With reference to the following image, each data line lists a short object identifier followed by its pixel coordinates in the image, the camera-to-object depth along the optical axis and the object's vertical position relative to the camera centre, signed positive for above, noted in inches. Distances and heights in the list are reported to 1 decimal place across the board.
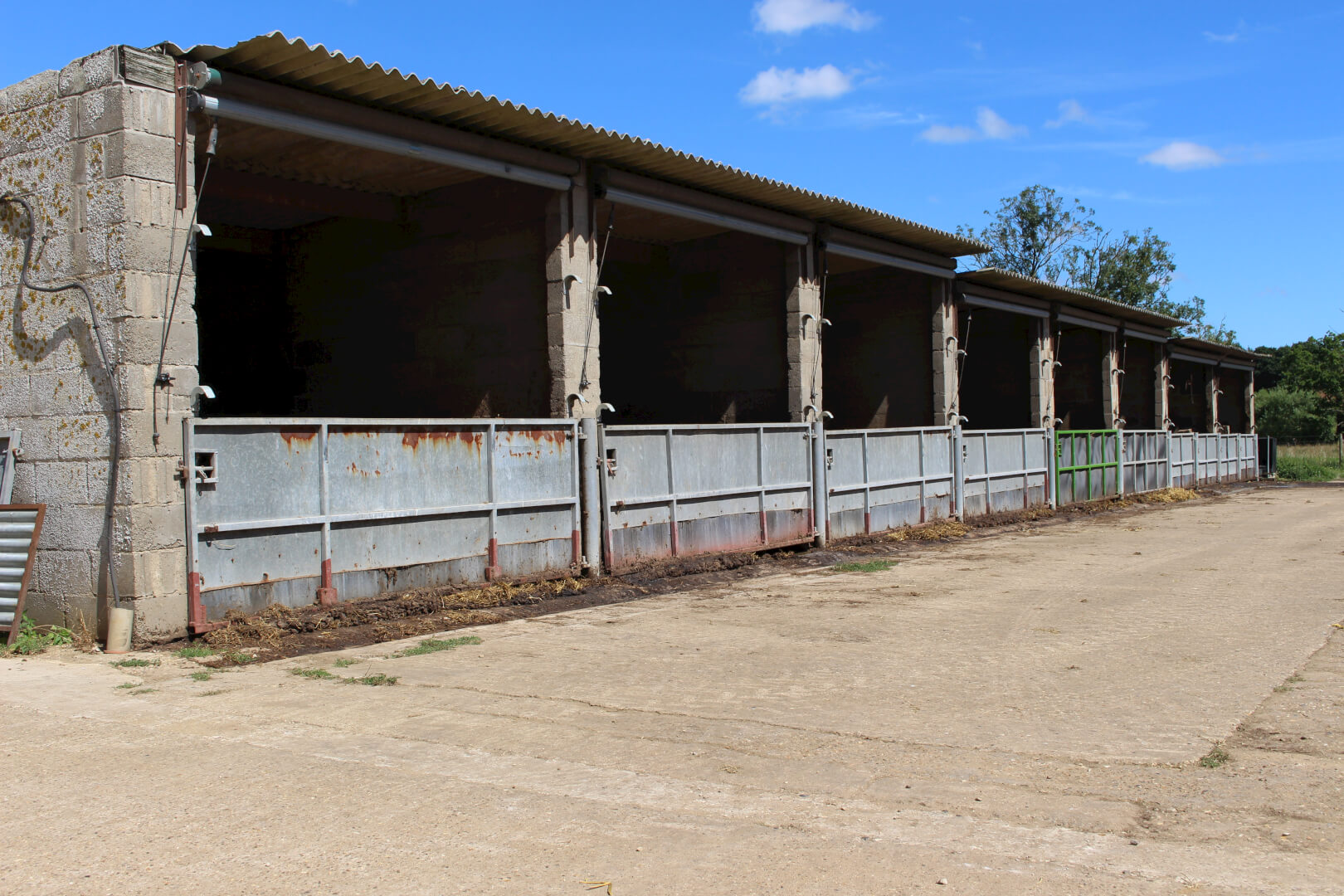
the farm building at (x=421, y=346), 321.4 +54.8
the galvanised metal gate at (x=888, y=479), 627.5 -20.1
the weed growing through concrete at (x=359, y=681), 273.3 -57.2
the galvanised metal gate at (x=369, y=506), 329.1 -17.2
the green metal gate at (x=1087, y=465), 899.4 -19.4
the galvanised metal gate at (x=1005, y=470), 775.7 -19.4
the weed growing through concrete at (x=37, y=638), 310.7 -51.7
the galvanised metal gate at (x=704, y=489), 480.1 -19.2
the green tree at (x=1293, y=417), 2269.9 +47.9
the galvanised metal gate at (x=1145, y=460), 1027.9 -18.3
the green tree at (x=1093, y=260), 2221.9 +385.4
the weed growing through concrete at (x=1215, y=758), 190.4 -57.5
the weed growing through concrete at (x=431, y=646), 315.3 -57.7
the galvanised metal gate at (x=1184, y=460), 1151.0 -21.5
